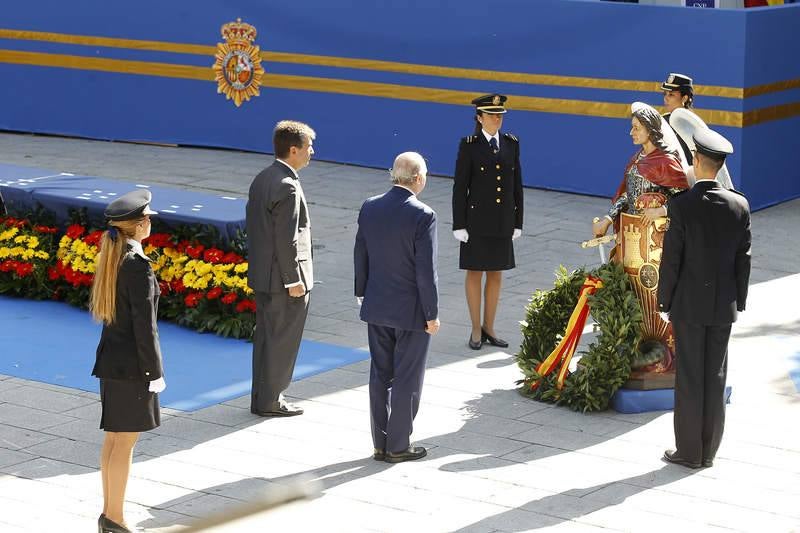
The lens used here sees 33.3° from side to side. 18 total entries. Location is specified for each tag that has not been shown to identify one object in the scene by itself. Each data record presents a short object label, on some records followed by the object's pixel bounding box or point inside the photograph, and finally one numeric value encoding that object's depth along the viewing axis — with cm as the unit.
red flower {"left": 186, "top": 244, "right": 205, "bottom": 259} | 1138
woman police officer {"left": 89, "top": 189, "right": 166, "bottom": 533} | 677
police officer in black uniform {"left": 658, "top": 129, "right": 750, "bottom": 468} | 782
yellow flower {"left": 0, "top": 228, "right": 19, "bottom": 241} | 1245
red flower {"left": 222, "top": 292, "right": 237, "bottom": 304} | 1095
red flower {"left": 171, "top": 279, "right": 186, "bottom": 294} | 1137
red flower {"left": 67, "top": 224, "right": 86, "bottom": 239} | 1226
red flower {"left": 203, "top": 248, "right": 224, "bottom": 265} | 1125
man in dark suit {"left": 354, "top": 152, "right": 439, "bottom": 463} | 793
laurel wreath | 888
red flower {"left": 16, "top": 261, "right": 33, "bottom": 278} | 1236
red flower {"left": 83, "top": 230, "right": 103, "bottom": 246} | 1209
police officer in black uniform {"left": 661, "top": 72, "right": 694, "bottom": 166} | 1083
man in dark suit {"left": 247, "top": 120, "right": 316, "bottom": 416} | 881
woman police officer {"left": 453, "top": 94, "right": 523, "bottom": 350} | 1060
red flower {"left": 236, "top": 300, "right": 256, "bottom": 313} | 1102
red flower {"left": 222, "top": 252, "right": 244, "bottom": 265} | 1123
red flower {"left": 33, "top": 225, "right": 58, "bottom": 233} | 1248
